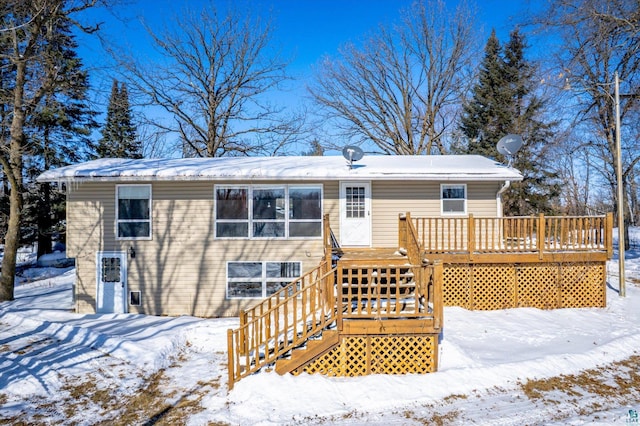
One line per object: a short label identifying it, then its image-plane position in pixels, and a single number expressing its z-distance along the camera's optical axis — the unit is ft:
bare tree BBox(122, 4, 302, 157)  63.46
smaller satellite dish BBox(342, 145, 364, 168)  31.07
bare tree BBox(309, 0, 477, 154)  66.13
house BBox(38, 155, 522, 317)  31.14
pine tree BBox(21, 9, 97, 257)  53.67
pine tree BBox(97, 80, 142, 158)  69.26
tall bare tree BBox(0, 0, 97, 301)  31.83
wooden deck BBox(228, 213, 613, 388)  17.33
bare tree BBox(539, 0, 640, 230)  33.24
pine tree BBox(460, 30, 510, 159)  65.92
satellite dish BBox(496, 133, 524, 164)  33.24
